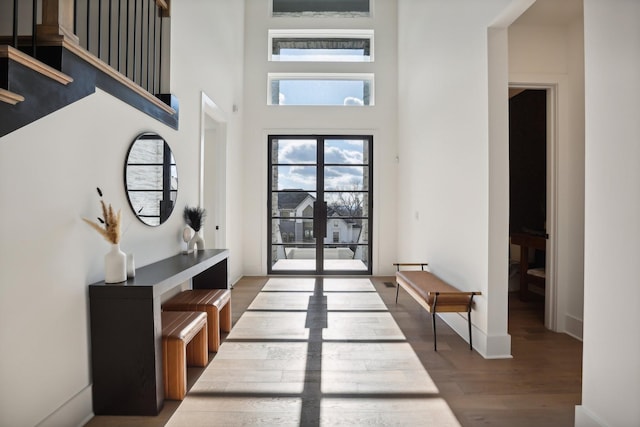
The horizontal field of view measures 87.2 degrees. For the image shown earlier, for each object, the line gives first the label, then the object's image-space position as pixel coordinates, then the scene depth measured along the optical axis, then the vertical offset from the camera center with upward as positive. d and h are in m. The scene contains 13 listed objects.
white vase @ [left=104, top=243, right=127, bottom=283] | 1.96 -0.31
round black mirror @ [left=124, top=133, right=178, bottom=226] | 2.41 +0.28
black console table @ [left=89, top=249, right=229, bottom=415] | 1.91 -0.77
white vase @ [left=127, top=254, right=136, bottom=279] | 2.12 -0.34
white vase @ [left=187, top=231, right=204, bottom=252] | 3.34 -0.28
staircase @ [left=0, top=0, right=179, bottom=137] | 1.40 +0.67
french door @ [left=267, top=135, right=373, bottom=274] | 5.98 +0.20
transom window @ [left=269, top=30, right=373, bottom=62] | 6.00 +3.02
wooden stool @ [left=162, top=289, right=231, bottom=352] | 2.76 -0.76
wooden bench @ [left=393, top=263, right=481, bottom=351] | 2.88 -0.73
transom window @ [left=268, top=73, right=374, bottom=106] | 5.97 +2.23
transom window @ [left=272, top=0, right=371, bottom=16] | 5.93 +3.69
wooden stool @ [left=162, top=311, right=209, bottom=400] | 2.07 -0.85
